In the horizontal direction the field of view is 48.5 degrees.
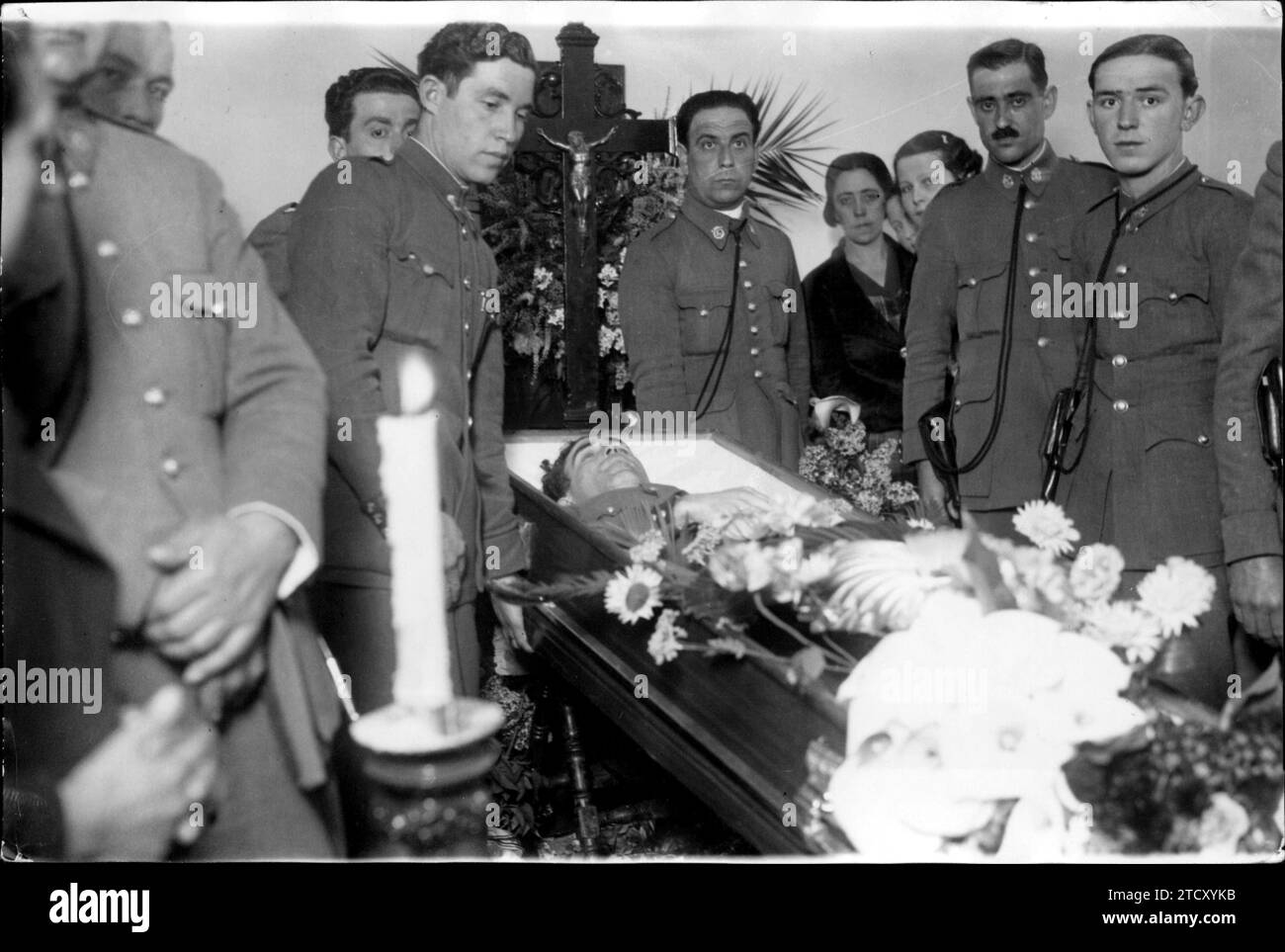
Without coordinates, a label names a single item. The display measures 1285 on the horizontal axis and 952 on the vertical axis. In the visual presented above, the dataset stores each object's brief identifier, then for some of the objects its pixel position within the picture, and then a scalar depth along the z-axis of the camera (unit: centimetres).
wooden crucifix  333
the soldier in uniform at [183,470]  312
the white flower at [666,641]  321
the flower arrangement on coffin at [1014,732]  313
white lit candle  321
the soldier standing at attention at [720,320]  339
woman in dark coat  341
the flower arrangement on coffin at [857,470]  337
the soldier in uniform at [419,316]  322
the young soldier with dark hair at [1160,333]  329
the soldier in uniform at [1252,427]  322
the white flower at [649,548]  327
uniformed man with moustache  334
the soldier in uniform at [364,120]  324
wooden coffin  314
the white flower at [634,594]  324
